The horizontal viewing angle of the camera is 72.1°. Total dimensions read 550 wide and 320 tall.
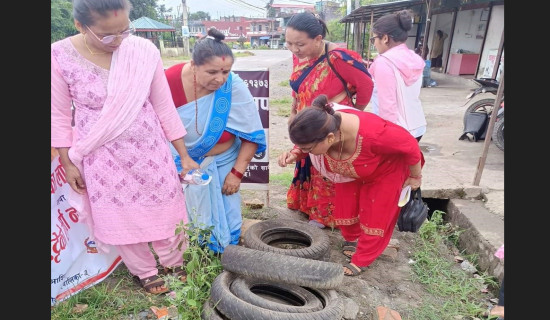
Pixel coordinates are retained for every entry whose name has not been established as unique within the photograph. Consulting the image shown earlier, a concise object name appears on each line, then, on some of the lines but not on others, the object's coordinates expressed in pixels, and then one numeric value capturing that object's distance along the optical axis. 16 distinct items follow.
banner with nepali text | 2.56
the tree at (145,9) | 42.88
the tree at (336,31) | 36.89
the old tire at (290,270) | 2.31
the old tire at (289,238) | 2.80
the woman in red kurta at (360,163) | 2.43
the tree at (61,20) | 25.83
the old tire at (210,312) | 2.20
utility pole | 33.73
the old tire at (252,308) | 2.05
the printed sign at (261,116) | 3.81
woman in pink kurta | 2.14
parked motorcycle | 6.39
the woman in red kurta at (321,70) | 2.99
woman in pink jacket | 3.28
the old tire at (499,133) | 5.78
